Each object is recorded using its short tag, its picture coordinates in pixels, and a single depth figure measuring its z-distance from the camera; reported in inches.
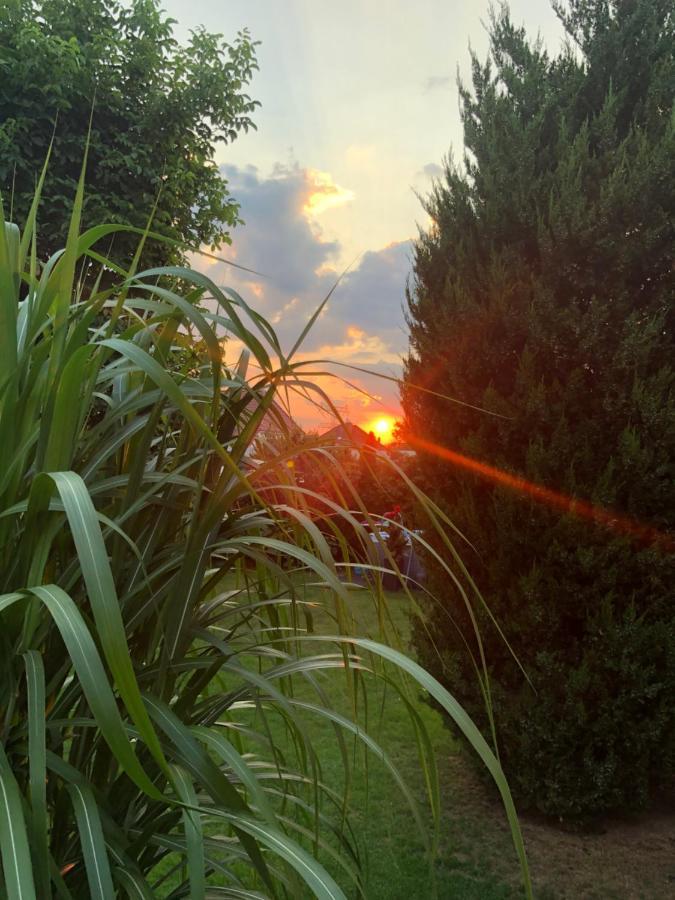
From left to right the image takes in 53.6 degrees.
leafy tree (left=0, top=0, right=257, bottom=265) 242.8
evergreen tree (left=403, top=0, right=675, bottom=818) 107.2
